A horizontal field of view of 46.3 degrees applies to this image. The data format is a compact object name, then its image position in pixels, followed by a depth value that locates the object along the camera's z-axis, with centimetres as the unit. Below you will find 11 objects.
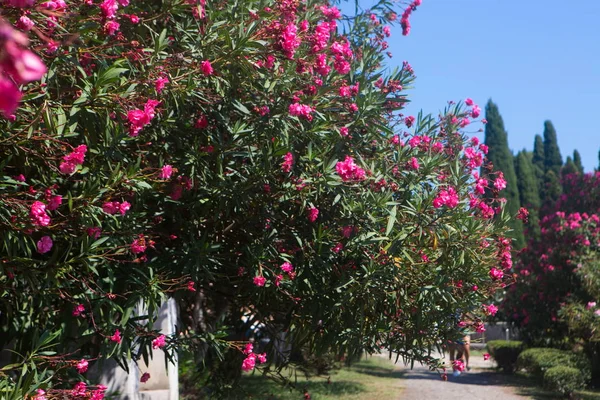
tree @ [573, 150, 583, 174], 4903
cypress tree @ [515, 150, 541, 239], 4372
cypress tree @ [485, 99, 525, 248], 4162
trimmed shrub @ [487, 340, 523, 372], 2094
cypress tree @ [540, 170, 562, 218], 3641
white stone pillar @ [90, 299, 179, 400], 821
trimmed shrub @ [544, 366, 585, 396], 1464
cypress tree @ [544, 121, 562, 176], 4950
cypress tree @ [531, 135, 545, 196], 5006
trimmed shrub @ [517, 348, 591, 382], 1558
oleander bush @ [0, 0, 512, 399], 432
